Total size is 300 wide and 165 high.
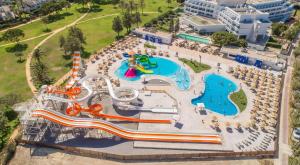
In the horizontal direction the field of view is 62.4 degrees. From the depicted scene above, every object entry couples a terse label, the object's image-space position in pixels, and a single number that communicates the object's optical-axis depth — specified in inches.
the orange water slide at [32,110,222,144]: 1878.7
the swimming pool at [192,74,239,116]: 2266.2
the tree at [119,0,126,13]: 4506.6
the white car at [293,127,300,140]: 1943.2
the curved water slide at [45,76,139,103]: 2040.8
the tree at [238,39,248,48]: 3196.4
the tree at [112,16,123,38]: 3484.3
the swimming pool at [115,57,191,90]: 2637.3
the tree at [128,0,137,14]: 4291.3
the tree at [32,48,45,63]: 2771.2
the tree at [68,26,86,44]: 3166.8
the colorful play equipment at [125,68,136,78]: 2706.7
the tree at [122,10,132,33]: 3636.8
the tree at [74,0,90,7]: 4763.8
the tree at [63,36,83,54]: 2940.5
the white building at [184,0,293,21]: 3922.2
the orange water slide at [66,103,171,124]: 2080.5
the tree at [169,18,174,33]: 3747.0
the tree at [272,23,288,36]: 3604.3
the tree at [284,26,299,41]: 3425.2
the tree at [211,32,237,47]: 3208.7
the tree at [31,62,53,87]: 2474.2
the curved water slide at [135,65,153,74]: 2788.4
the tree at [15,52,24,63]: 3034.0
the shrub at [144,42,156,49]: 3337.4
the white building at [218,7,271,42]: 3393.2
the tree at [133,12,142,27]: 3811.5
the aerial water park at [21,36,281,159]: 1883.6
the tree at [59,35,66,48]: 3097.0
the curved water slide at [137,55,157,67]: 2938.0
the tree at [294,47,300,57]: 3075.8
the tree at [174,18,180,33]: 3742.6
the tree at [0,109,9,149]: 1876.2
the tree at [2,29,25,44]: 3351.4
